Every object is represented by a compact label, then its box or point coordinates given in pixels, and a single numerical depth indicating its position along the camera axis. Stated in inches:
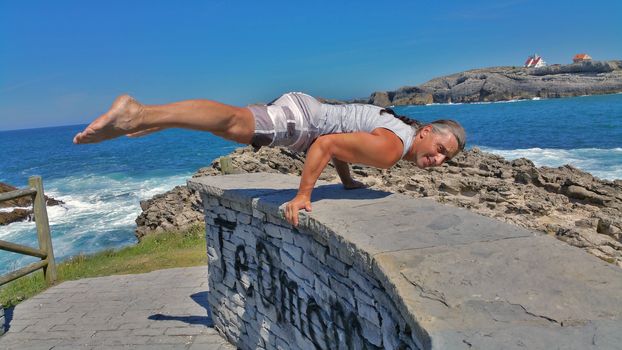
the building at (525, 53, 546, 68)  5383.9
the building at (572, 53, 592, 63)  5017.7
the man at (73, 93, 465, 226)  142.6
